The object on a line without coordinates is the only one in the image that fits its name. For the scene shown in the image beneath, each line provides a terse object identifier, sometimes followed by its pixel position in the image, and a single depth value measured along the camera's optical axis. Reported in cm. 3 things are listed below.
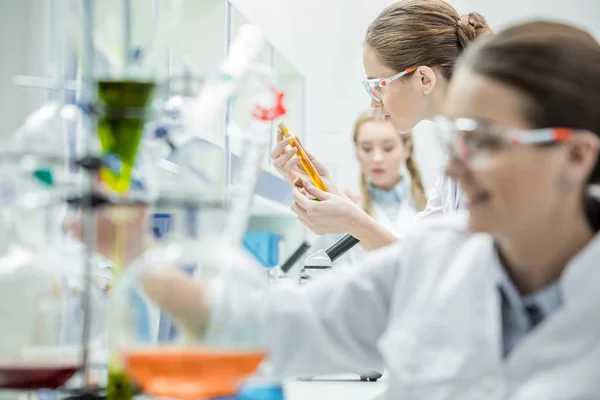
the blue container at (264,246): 383
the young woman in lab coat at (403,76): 219
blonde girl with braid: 447
